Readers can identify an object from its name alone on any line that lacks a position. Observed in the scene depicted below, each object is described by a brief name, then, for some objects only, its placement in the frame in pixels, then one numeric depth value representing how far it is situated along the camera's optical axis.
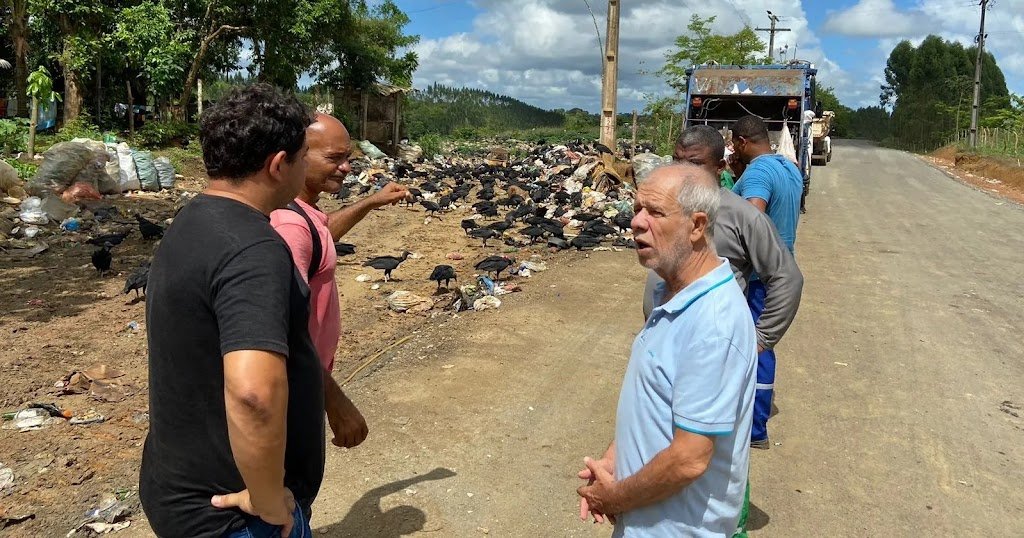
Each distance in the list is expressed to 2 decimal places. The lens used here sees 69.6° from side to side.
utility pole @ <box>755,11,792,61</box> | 39.16
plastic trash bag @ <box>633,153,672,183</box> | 16.40
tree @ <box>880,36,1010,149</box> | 39.50
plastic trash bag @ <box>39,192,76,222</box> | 10.25
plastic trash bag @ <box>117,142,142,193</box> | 12.72
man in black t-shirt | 1.49
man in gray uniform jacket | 3.21
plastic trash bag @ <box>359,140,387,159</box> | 21.33
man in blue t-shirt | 3.89
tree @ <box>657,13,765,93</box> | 28.84
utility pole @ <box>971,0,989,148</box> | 31.69
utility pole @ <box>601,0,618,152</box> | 16.03
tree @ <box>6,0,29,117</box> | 17.36
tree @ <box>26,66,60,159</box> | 11.41
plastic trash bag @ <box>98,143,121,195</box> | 12.29
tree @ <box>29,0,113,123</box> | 16.44
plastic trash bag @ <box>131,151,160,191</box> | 13.15
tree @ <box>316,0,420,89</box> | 23.02
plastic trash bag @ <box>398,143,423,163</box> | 24.18
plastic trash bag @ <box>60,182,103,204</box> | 11.22
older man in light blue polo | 1.73
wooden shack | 23.80
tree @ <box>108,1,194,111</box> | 16.62
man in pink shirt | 2.15
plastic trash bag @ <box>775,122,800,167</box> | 5.87
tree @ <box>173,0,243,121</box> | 17.92
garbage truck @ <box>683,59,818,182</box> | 13.10
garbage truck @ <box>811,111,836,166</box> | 19.86
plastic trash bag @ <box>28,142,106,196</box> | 11.23
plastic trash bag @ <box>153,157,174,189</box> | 13.63
